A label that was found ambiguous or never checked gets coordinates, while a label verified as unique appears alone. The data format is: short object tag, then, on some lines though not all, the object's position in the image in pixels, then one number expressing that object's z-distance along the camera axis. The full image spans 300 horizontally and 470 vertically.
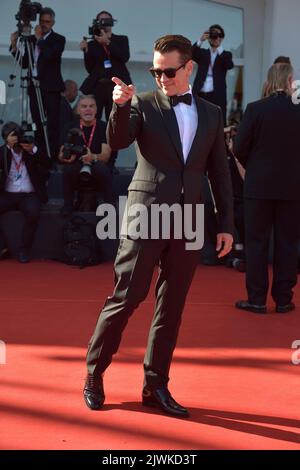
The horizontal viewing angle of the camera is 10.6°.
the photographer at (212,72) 17.02
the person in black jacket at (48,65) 16.23
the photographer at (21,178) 14.40
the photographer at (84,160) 14.61
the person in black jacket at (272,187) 10.70
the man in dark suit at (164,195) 6.84
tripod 16.26
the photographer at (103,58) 15.64
